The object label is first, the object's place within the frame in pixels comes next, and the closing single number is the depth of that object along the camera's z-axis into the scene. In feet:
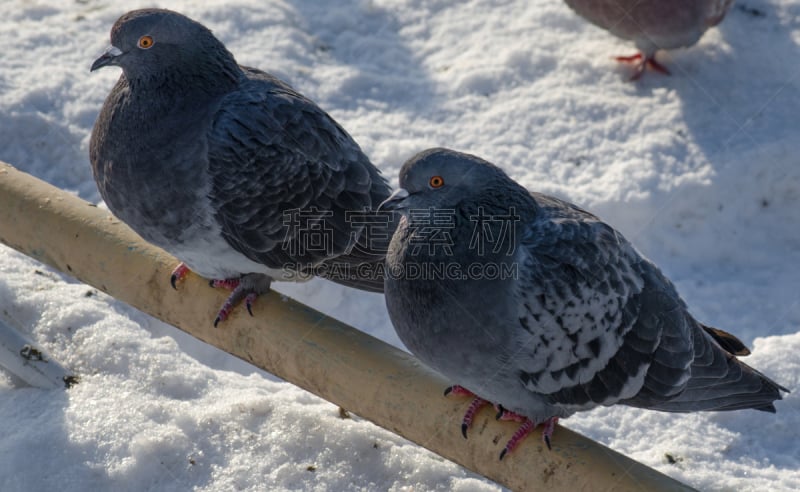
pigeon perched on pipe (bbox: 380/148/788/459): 23.06
